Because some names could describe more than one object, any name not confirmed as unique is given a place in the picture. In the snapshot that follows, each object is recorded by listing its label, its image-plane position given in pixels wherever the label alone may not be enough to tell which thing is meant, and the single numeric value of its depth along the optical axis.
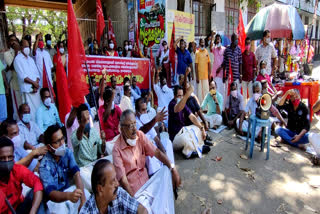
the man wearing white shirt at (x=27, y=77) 4.74
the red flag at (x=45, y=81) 4.78
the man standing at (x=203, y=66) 6.87
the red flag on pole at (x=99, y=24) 5.29
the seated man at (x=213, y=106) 5.69
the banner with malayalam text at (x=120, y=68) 5.68
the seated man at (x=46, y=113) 4.03
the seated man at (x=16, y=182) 2.07
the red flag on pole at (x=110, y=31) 7.75
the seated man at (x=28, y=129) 3.62
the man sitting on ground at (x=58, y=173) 2.13
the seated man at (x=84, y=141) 2.94
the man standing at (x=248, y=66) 6.52
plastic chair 4.10
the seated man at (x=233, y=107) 5.72
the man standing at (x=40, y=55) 5.40
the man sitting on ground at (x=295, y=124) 4.56
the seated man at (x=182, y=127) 4.16
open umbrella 7.32
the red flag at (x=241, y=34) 7.35
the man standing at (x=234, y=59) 6.29
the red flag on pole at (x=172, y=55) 6.76
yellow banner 8.45
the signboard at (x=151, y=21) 8.38
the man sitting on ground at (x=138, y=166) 2.22
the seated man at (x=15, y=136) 3.04
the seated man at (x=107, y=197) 1.64
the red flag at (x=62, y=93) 3.93
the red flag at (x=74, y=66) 3.22
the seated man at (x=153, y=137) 2.79
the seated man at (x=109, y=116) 3.85
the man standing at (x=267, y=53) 6.64
